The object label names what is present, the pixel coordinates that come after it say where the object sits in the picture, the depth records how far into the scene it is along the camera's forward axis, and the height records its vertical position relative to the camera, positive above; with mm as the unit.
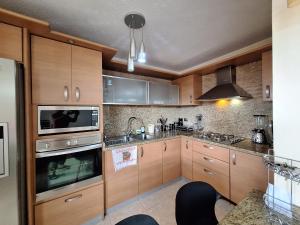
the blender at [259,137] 2039 -375
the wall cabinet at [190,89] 2877 +471
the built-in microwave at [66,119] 1405 -67
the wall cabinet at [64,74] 1381 +417
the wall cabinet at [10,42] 1147 +585
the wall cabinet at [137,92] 2221 +361
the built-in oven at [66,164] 1382 -560
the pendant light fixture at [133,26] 1285 +936
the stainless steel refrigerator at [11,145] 1062 -247
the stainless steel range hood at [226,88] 2202 +385
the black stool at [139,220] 654 -509
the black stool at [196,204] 901 -627
